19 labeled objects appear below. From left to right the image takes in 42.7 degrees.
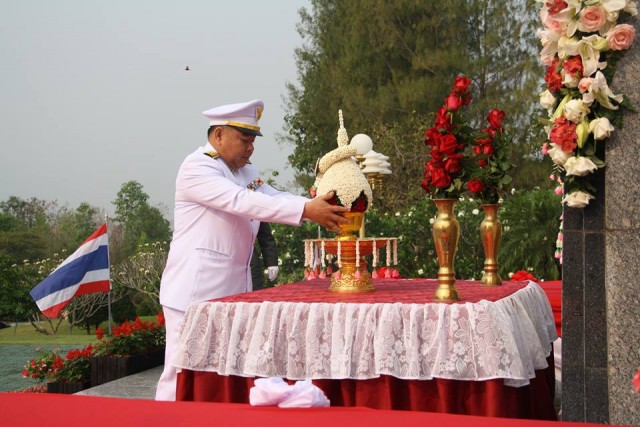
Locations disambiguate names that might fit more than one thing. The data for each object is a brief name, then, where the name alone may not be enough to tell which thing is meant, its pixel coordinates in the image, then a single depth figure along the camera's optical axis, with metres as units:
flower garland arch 3.57
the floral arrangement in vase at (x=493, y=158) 4.83
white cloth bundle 2.14
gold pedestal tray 4.21
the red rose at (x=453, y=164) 3.94
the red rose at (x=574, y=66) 3.69
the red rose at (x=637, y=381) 1.92
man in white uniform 4.20
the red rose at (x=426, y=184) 3.99
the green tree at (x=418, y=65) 26.48
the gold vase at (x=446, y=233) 3.99
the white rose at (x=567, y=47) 3.71
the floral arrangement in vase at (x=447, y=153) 3.94
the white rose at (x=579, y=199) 3.66
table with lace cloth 3.53
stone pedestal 3.57
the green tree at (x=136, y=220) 26.38
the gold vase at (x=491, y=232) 5.05
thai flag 8.27
